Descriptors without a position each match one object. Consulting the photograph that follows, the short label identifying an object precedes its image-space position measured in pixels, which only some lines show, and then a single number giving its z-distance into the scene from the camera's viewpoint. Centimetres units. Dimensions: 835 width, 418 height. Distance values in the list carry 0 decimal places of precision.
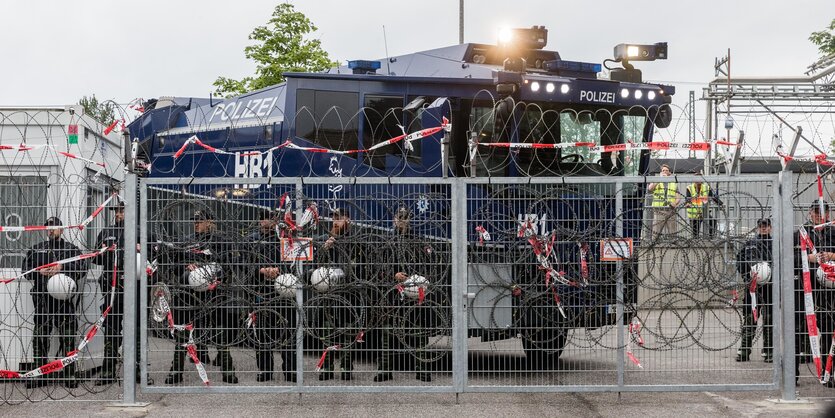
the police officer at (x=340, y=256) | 850
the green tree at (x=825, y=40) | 4447
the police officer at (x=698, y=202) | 837
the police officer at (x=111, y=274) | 866
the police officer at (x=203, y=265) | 846
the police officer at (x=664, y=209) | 838
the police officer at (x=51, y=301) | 867
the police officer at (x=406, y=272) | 848
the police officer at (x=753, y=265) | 855
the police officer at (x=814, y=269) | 879
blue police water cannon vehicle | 850
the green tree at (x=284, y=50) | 2670
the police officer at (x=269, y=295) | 846
